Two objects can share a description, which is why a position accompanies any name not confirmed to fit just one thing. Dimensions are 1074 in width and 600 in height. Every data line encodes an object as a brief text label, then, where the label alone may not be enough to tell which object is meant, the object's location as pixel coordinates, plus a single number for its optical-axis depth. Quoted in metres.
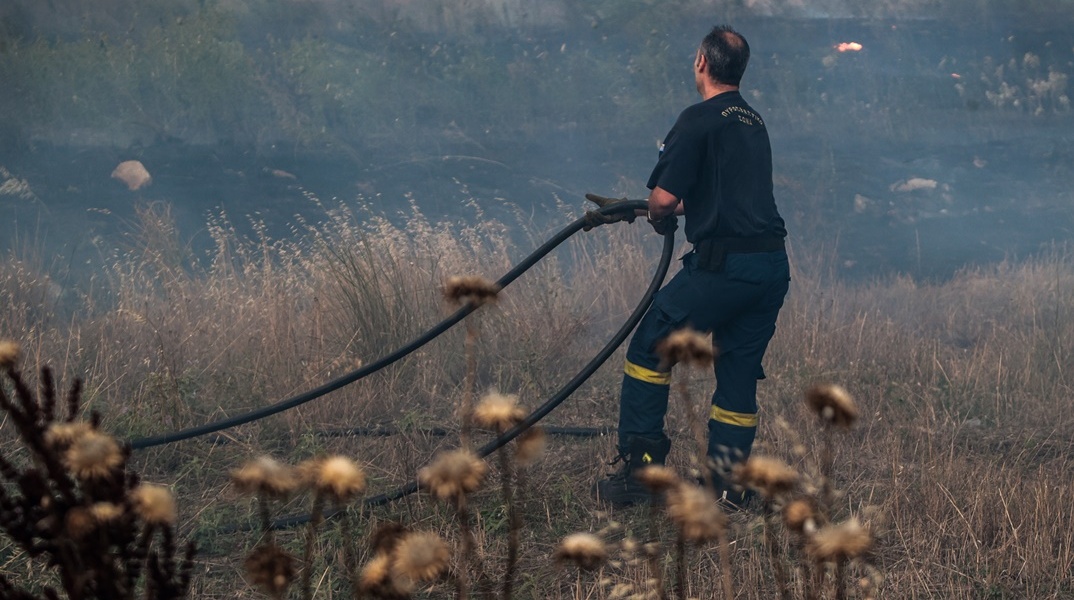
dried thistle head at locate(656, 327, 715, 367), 6.50
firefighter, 10.60
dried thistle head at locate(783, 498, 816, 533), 6.27
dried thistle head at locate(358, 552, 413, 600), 5.78
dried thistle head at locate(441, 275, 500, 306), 7.10
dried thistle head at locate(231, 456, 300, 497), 5.83
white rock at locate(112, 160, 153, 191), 25.64
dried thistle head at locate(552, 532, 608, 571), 6.23
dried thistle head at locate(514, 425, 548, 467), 6.68
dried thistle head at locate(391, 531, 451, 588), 5.44
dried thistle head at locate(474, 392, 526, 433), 6.45
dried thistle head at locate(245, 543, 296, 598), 5.73
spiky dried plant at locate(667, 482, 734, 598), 5.88
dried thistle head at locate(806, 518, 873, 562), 5.95
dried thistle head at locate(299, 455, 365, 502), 5.70
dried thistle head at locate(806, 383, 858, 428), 6.04
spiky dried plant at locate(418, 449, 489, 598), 5.80
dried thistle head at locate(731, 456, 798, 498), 6.10
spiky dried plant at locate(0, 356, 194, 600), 5.69
